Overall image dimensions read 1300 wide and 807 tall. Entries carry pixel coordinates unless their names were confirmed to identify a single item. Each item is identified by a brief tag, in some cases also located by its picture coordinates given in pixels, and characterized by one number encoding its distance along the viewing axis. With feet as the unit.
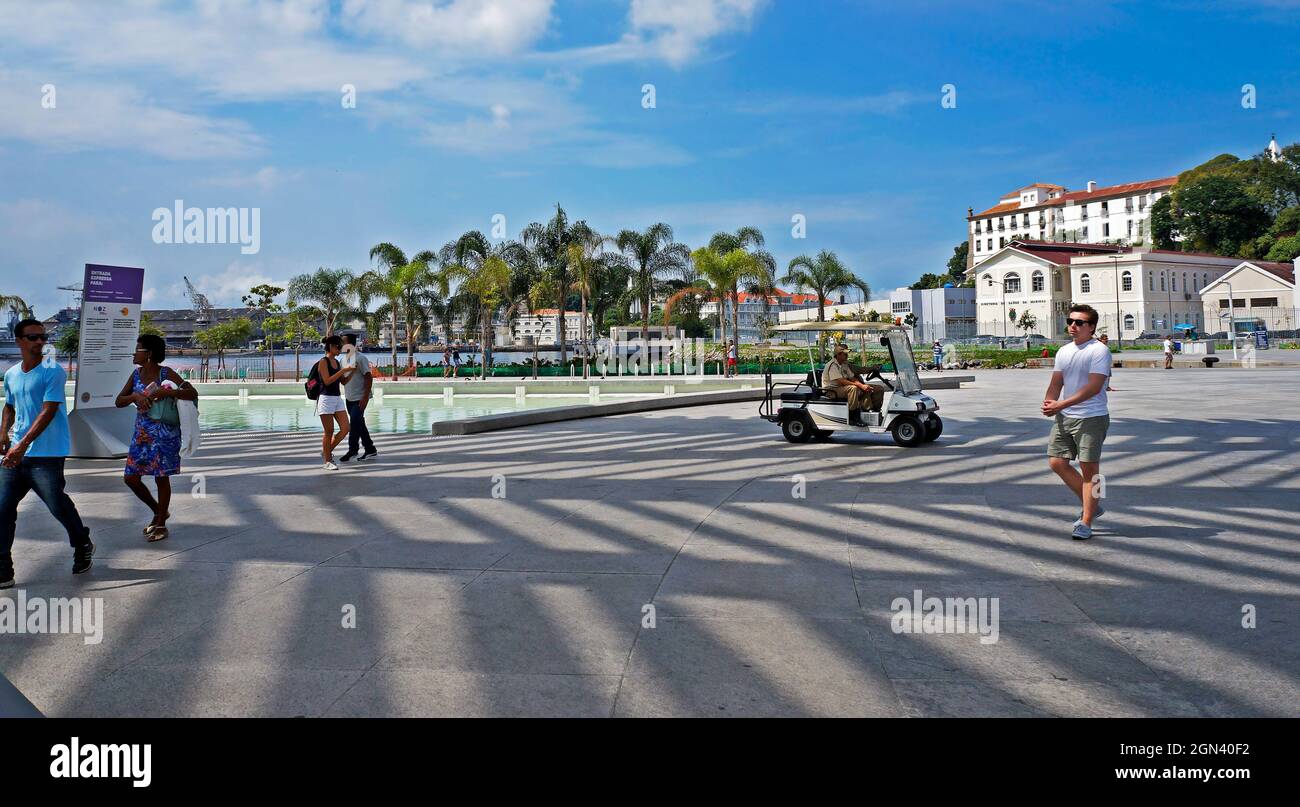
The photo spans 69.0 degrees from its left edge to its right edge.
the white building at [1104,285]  282.36
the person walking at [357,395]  39.78
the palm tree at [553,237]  146.20
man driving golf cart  43.42
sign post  40.73
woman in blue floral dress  23.12
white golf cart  43.09
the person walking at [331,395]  37.81
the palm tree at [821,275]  176.24
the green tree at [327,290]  157.38
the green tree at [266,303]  172.24
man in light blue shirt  19.36
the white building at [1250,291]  270.05
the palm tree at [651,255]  146.10
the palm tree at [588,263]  139.33
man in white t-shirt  22.15
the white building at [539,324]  148.77
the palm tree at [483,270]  138.72
